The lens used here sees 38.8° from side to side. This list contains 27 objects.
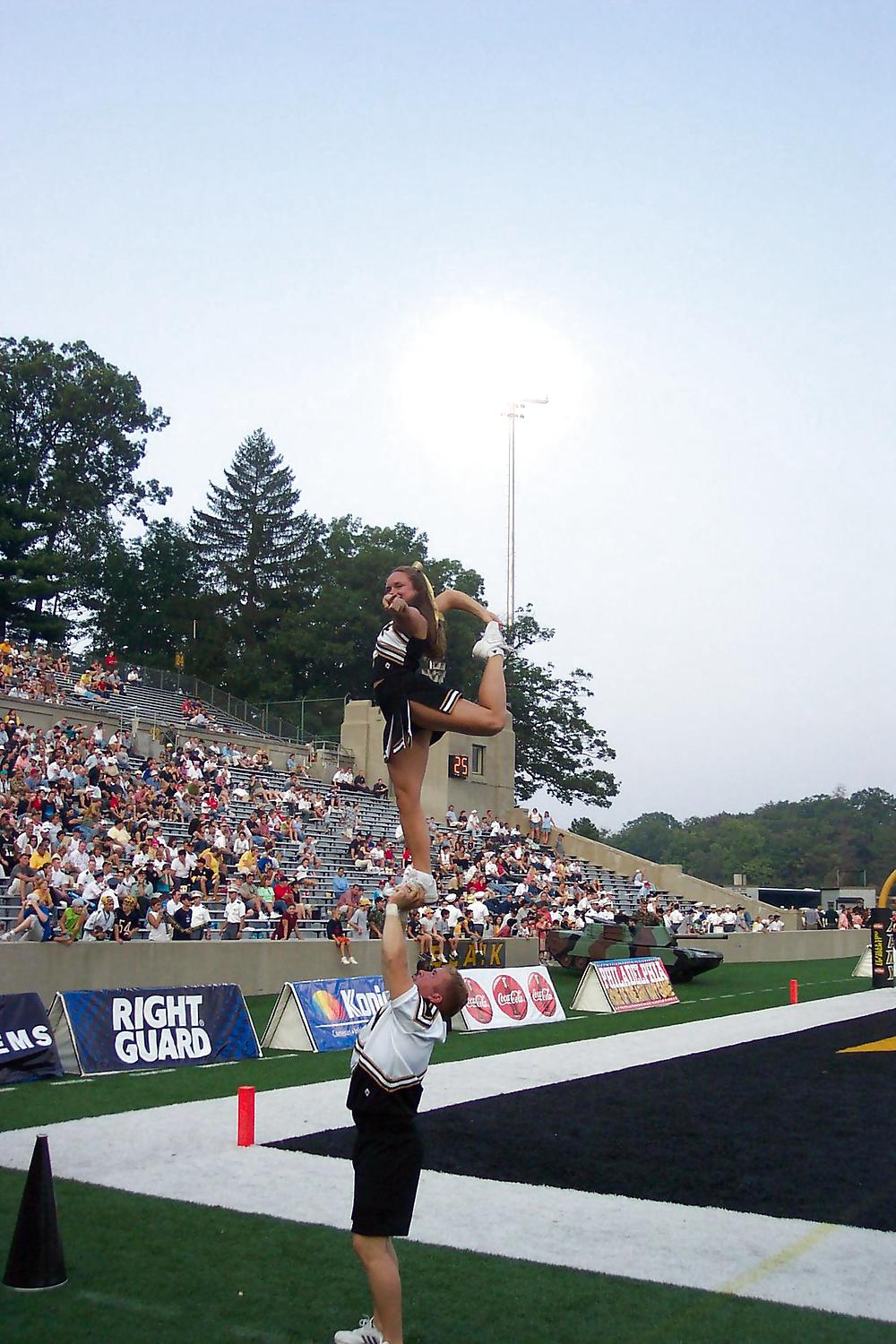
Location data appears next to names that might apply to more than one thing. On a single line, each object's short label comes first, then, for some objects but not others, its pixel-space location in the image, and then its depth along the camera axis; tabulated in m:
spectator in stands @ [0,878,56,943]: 16.55
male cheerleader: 5.11
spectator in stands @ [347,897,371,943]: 22.47
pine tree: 65.19
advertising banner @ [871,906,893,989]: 25.80
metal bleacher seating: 22.98
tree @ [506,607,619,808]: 63.88
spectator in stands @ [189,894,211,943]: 19.78
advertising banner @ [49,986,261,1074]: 12.46
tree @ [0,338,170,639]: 56.81
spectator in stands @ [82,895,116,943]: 17.97
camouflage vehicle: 26.31
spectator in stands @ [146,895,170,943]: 19.11
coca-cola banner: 17.19
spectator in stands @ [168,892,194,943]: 19.48
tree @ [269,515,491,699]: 55.88
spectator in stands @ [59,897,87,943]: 17.11
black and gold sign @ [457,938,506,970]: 21.39
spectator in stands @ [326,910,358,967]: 21.14
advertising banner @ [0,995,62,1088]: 11.90
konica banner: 14.49
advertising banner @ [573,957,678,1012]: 20.12
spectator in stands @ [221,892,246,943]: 20.78
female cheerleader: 5.35
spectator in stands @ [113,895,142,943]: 17.95
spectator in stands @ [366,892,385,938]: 15.95
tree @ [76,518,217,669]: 59.00
